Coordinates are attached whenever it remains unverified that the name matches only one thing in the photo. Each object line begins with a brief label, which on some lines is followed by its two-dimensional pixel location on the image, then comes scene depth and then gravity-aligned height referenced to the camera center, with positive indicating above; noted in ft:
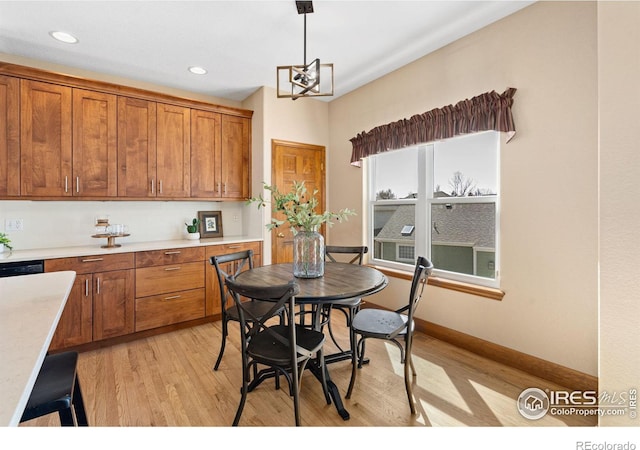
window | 9.02 +0.53
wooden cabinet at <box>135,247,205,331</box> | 10.25 -2.24
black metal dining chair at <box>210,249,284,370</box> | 7.88 -2.22
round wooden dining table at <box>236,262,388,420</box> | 5.97 -1.35
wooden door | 13.06 +2.22
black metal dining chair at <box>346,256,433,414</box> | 6.49 -2.37
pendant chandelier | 6.54 +3.12
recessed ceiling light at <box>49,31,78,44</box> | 8.63 +5.29
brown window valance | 8.02 +3.02
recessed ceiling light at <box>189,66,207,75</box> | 10.93 +5.46
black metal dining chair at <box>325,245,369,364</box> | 7.62 -2.08
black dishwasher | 8.20 -1.24
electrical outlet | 9.78 -0.09
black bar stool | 3.55 -2.05
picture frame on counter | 13.20 -0.06
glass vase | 7.43 -0.74
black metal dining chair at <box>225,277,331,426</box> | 5.41 -2.42
